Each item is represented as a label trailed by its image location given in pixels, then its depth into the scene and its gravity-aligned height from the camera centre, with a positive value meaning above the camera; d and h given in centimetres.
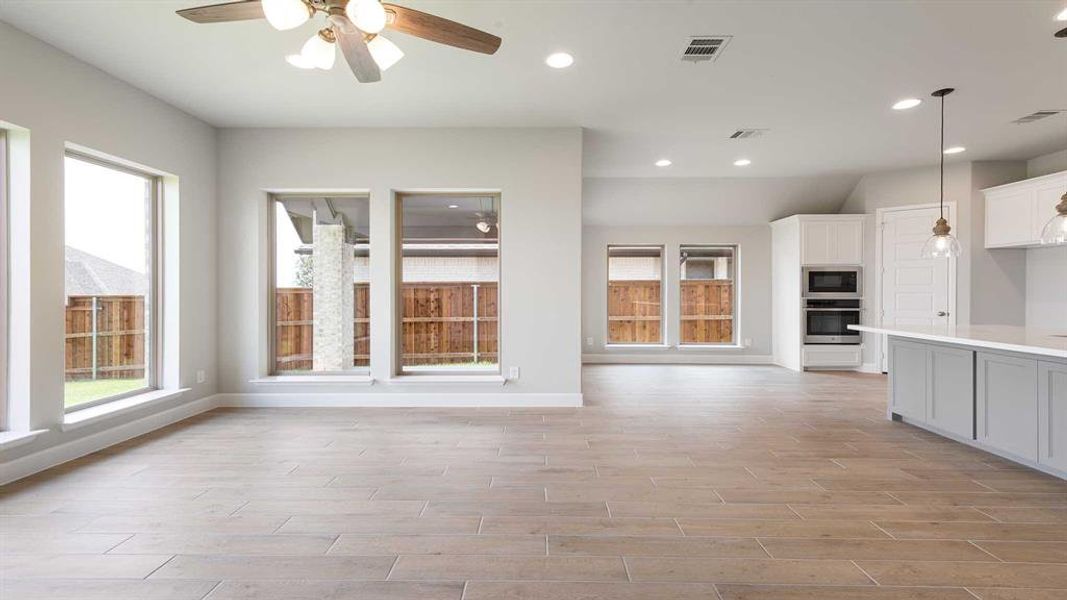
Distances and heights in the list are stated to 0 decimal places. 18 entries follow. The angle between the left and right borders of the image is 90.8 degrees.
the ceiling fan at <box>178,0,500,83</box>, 207 +119
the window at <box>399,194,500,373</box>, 545 +15
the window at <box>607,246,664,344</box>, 882 +8
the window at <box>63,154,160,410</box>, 375 +16
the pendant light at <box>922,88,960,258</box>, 427 +46
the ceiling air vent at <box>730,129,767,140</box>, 530 +168
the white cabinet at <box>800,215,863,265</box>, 738 +83
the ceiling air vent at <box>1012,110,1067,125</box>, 468 +166
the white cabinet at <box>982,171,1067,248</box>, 561 +100
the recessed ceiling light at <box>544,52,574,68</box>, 357 +165
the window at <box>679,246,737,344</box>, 875 -5
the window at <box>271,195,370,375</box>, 533 +16
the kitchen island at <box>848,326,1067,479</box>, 313 -62
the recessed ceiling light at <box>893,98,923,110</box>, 440 +165
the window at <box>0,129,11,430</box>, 326 +20
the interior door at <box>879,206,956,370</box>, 659 +28
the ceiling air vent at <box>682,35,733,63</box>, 332 +164
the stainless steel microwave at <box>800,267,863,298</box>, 745 +24
